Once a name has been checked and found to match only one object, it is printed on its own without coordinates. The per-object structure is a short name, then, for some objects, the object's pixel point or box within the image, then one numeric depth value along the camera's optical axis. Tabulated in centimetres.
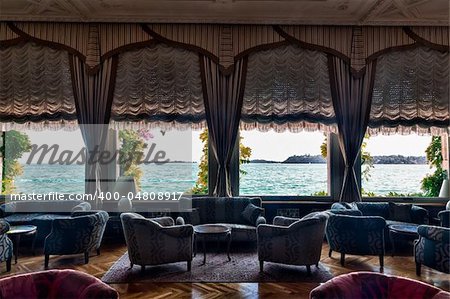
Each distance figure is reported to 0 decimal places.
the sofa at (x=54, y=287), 145
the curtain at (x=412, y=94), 516
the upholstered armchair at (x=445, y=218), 412
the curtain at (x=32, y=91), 513
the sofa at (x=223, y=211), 452
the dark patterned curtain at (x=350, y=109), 508
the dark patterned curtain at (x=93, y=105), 506
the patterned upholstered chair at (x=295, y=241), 348
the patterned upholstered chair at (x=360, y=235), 377
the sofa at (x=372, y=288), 139
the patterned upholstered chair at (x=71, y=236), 377
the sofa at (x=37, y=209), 454
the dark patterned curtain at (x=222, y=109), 506
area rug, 336
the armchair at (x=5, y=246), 342
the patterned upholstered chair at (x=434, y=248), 316
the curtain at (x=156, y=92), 514
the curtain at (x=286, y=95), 517
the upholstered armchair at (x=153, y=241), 348
